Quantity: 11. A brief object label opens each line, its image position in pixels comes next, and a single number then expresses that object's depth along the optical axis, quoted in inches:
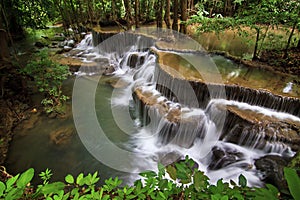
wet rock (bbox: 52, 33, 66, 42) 650.1
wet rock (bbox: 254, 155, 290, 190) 162.0
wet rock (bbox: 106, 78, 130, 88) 365.4
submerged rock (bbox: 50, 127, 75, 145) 232.8
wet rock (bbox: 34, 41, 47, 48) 569.3
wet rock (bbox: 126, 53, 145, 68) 405.1
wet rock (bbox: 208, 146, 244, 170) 197.9
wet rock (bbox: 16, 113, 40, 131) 248.3
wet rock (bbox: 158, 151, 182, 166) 203.3
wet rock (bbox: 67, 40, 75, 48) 584.5
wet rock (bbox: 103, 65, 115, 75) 410.1
